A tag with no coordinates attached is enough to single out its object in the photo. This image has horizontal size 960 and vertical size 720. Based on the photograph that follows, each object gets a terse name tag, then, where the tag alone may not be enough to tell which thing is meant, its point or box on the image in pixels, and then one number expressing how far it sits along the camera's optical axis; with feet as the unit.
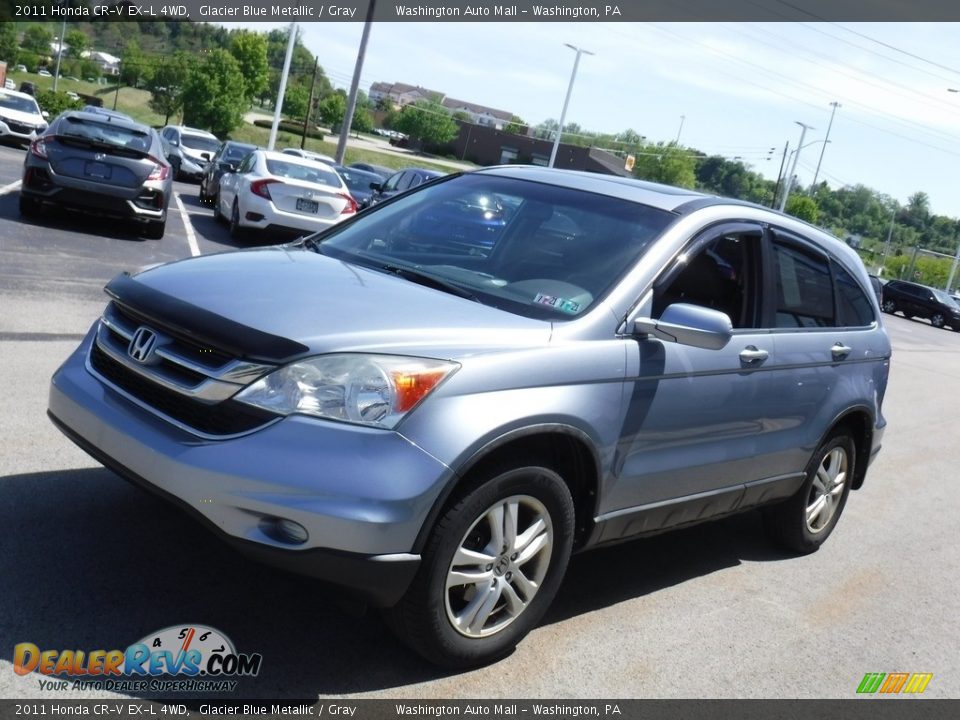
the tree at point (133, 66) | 420.77
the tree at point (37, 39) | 450.30
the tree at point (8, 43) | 318.24
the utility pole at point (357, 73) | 115.85
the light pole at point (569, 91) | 204.74
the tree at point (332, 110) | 421.59
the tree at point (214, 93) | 280.72
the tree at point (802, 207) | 323.57
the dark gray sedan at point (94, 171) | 43.19
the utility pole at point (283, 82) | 128.67
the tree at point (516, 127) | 495.82
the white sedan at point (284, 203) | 52.16
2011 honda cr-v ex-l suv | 10.87
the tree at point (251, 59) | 316.60
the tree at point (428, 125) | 435.53
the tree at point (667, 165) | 410.52
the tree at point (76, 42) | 467.93
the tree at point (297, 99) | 373.61
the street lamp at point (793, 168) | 213.21
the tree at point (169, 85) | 319.47
